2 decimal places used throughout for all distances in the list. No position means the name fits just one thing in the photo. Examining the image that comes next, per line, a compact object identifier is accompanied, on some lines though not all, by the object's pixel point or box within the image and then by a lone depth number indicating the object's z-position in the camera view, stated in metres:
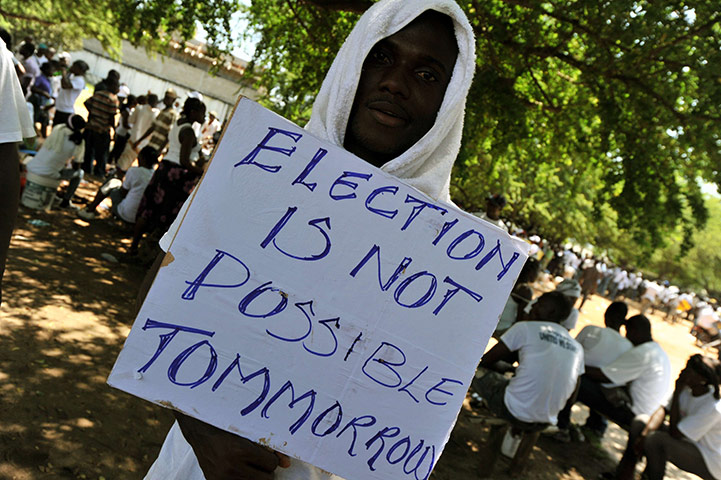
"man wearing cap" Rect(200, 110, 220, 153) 16.19
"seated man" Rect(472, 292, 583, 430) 4.61
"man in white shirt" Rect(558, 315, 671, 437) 5.68
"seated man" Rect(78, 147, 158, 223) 7.27
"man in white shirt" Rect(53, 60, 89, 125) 10.70
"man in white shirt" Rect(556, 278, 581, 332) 7.09
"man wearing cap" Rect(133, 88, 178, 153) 9.06
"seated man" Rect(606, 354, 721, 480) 4.74
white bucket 7.44
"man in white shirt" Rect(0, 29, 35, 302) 1.59
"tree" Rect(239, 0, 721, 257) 4.89
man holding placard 1.24
